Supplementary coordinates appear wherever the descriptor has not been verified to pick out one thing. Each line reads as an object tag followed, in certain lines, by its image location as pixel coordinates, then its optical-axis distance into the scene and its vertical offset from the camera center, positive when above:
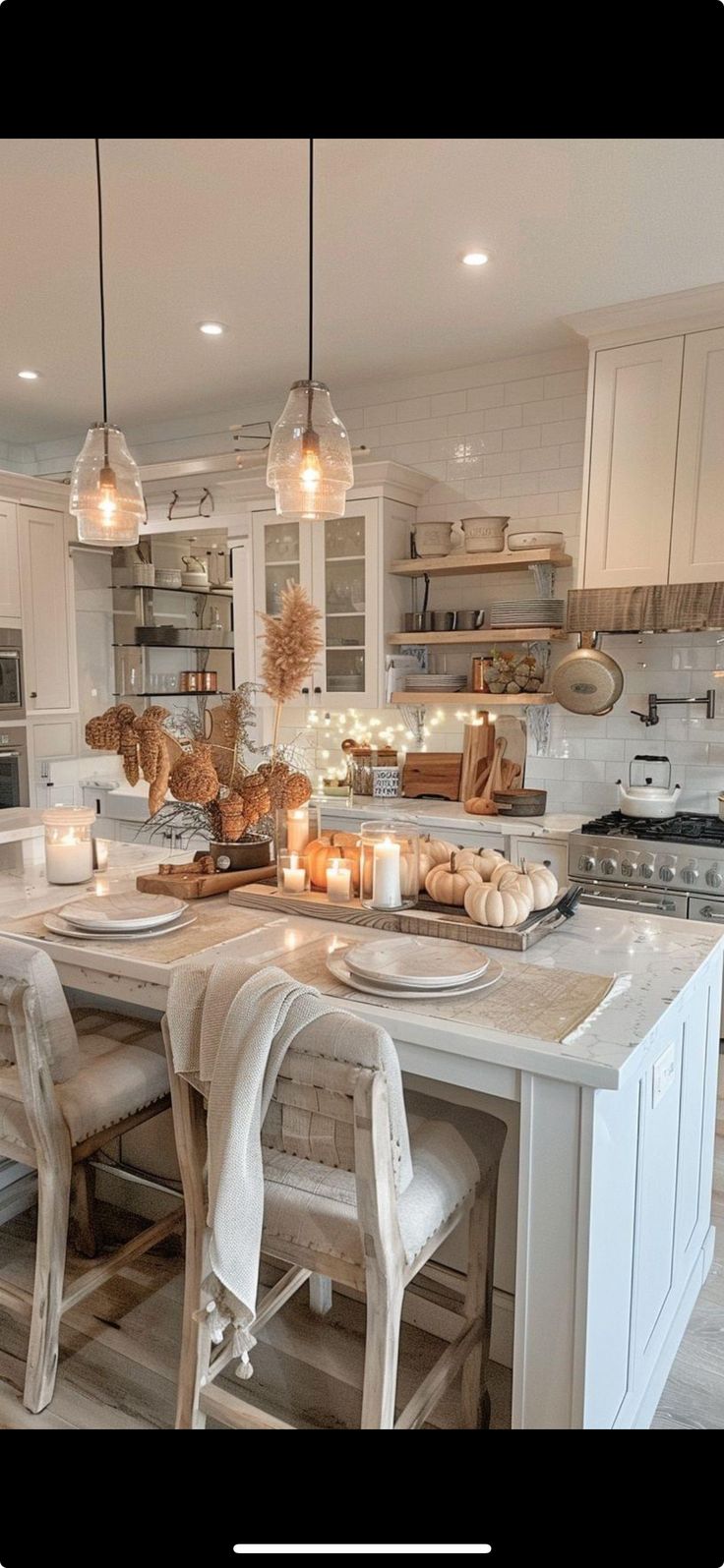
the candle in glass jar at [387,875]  2.07 -0.42
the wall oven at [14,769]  5.02 -0.47
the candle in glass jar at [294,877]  2.30 -0.47
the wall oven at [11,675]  5.00 +0.03
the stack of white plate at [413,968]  1.61 -0.50
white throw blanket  1.34 -0.56
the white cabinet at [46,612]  5.17 +0.39
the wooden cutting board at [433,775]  4.37 -0.41
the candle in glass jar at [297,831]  2.34 -0.36
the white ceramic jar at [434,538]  4.23 +0.67
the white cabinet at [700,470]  3.37 +0.80
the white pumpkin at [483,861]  2.08 -0.39
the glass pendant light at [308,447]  2.05 +0.52
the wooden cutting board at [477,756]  4.26 -0.32
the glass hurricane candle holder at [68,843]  2.50 -0.43
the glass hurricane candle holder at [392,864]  2.08 -0.40
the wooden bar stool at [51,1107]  1.71 -0.86
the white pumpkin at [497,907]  1.91 -0.45
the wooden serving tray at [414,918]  1.91 -0.51
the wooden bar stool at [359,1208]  1.33 -0.83
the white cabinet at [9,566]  5.00 +0.62
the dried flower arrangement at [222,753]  2.21 -0.17
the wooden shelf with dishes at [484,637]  3.90 +0.22
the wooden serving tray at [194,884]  2.33 -0.50
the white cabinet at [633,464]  3.47 +0.86
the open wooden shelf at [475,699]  3.95 -0.05
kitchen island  1.39 -0.73
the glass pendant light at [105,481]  2.25 +0.49
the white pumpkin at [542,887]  2.01 -0.43
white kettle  3.61 -0.43
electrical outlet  1.68 -0.71
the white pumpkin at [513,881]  1.96 -0.41
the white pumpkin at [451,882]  2.05 -0.43
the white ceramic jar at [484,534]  4.04 +0.67
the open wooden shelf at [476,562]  3.90 +0.54
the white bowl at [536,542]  3.88 +0.61
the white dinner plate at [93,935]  2.00 -0.54
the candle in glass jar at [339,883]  2.17 -0.46
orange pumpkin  2.25 -0.40
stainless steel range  3.24 -0.63
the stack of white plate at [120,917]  2.00 -0.51
